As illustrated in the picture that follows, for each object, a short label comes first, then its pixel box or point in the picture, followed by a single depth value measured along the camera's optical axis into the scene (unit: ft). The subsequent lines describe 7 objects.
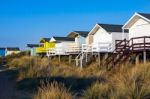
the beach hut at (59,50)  158.73
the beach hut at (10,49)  335.92
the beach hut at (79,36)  189.35
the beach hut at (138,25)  120.37
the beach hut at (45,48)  185.88
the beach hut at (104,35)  127.34
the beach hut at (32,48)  234.89
